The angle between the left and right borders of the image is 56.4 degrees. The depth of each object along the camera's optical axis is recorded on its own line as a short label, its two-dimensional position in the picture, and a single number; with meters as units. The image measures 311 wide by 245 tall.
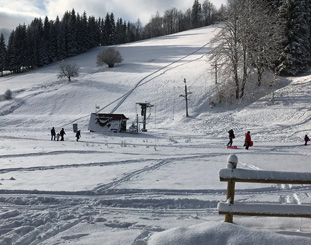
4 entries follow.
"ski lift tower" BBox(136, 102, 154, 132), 33.40
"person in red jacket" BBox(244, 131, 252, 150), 18.47
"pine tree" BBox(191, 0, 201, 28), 141.00
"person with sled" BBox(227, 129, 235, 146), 19.84
